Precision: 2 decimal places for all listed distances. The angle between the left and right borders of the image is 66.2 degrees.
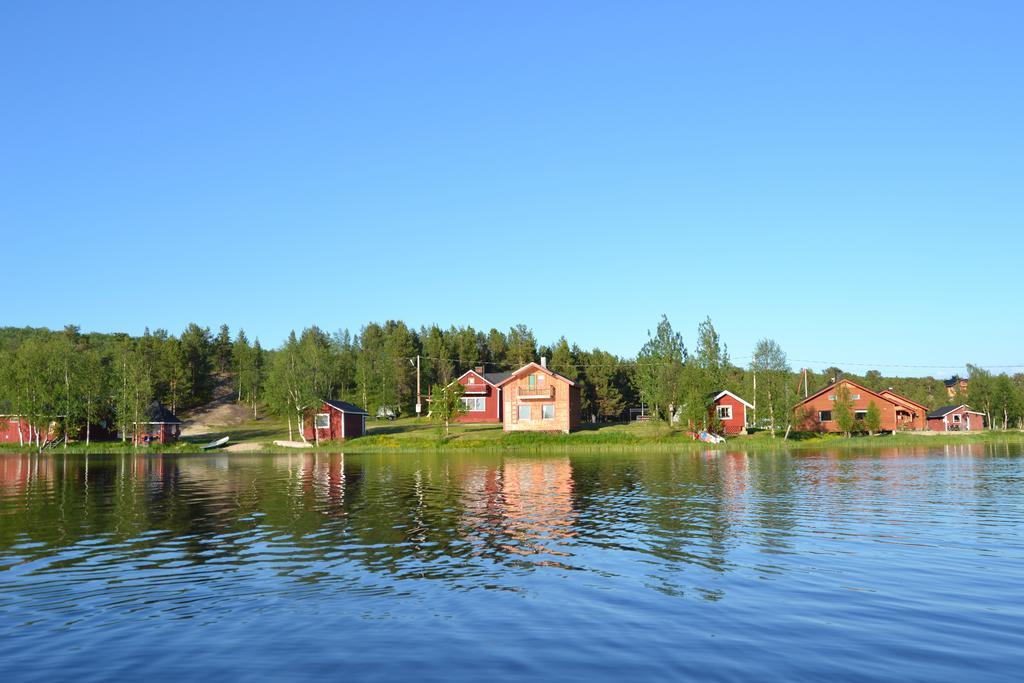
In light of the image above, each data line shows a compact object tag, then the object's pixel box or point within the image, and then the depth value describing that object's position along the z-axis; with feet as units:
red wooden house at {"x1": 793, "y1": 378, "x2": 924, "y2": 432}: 352.49
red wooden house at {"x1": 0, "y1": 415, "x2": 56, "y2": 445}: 327.88
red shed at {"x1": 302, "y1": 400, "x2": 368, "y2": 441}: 339.16
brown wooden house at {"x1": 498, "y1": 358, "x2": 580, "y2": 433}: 330.95
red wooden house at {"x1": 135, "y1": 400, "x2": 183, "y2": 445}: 332.60
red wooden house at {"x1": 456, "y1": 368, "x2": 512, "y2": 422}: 409.28
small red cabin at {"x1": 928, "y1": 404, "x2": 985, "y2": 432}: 398.21
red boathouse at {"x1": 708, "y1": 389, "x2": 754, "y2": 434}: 336.08
